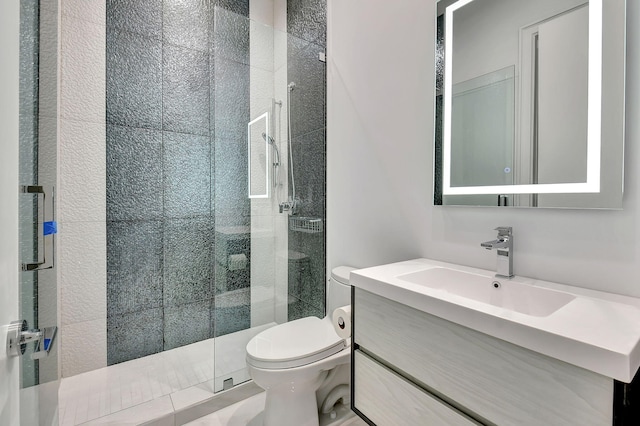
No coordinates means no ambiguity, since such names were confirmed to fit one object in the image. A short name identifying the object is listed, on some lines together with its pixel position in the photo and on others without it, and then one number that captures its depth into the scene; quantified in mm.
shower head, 1875
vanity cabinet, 562
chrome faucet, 992
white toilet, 1284
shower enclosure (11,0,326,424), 1735
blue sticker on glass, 853
